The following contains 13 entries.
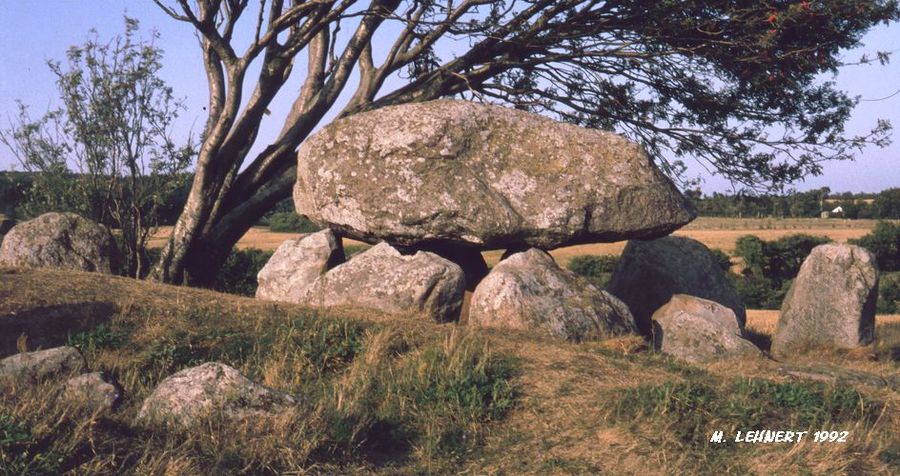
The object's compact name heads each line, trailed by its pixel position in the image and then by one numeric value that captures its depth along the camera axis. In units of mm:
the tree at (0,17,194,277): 16297
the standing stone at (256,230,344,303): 13484
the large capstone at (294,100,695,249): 12633
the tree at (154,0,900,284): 15453
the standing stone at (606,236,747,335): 14688
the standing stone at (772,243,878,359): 13773
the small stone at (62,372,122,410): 7318
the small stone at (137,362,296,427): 7258
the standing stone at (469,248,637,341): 11695
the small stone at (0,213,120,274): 13891
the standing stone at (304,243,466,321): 12133
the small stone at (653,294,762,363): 12336
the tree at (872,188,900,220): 59406
